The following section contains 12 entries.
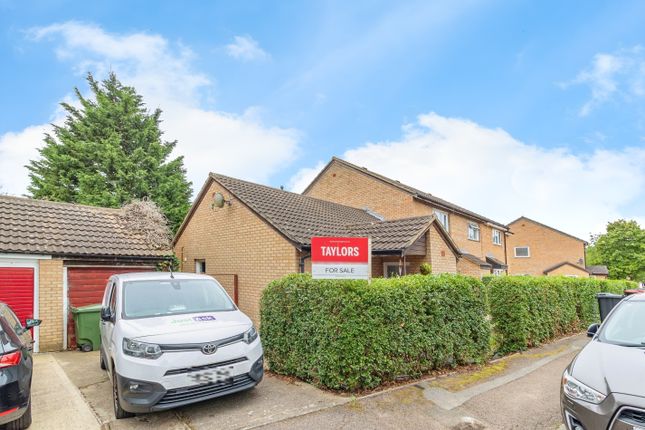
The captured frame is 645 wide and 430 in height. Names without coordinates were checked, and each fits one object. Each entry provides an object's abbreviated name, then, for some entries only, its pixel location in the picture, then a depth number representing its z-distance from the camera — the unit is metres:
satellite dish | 12.24
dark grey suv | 2.95
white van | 4.23
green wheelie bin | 8.82
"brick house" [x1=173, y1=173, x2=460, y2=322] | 10.63
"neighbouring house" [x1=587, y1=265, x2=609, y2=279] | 36.19
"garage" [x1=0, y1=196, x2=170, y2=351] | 8.73
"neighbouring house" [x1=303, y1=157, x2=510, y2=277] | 18.33
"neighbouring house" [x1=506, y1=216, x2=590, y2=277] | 32.97
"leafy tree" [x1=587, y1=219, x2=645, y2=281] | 41.41
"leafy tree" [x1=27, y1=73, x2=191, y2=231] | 22.05
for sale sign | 5.73
